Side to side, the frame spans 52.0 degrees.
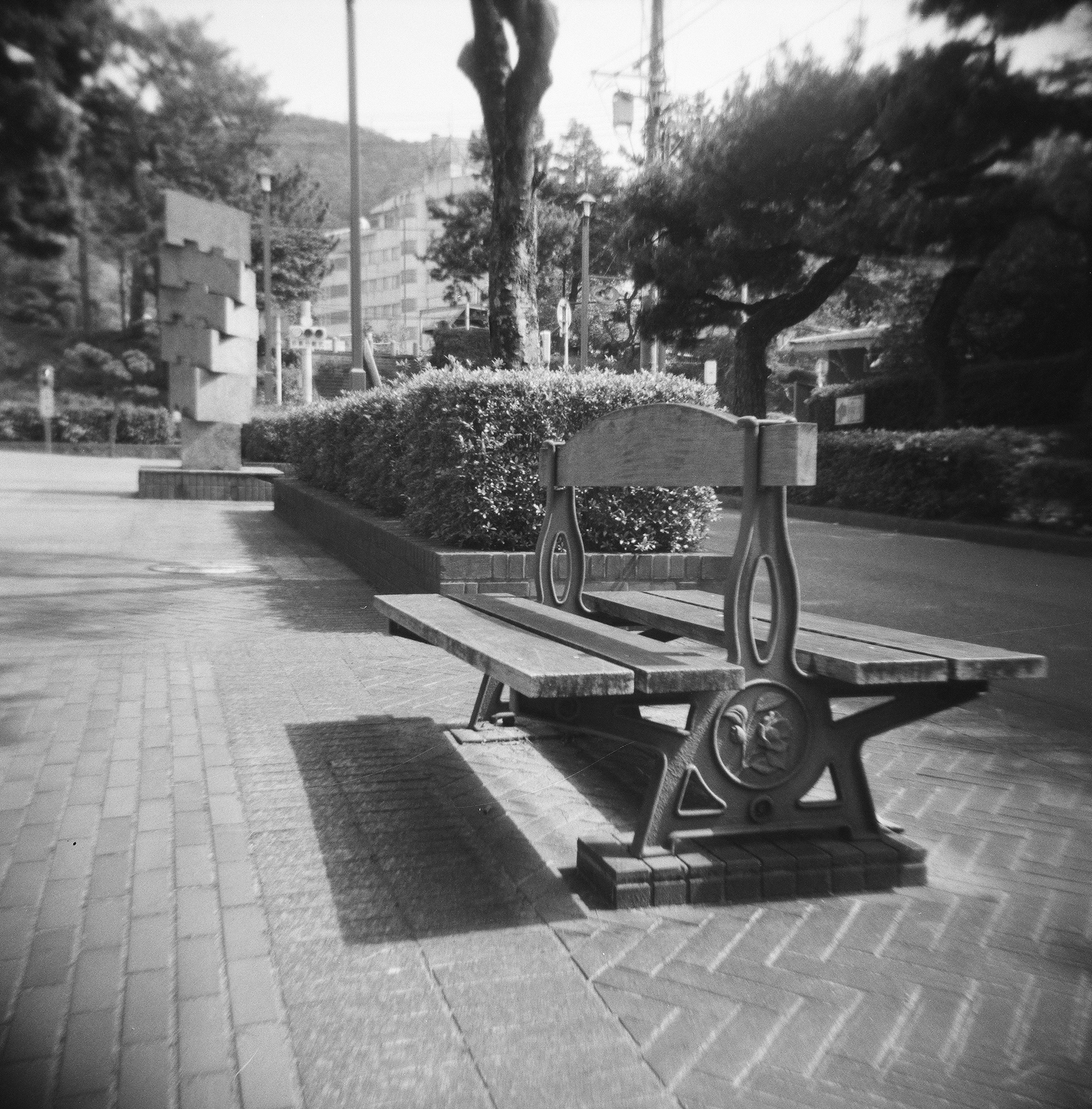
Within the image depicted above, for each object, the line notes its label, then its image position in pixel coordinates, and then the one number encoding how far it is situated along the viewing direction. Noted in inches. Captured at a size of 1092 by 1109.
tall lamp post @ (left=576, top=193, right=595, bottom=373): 1144.2
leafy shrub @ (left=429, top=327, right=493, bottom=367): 1371.8
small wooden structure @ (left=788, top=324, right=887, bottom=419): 278.7
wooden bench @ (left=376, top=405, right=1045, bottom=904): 111.2
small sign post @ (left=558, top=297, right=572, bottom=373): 1327.5
